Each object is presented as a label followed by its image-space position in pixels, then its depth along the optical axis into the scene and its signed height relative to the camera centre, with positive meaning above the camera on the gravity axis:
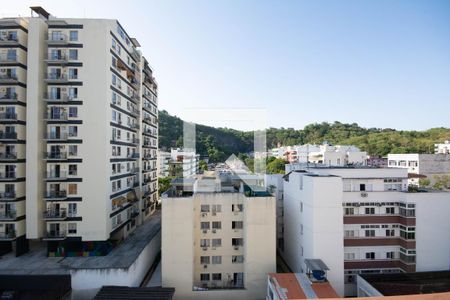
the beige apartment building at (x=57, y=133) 20.92 +1.57
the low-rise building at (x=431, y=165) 45.44 -2.53
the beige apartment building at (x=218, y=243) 18.89 -7.15
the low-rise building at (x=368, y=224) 17.92 -5.39
